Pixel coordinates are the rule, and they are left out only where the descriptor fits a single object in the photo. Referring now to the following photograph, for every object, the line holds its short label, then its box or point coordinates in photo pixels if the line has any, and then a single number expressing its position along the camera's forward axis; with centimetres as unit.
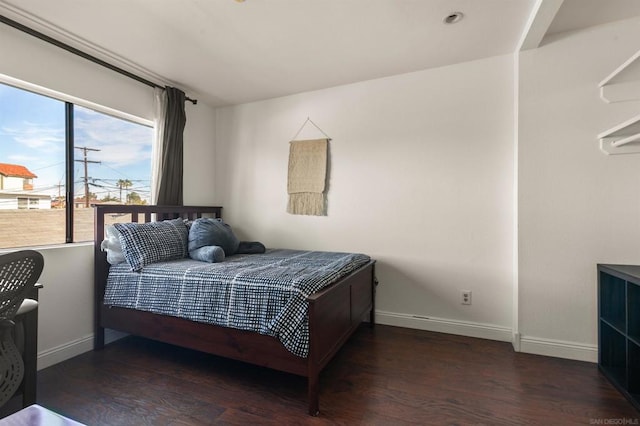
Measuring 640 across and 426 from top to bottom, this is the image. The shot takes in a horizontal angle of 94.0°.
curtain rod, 192
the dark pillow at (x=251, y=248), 288
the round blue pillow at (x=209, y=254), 236
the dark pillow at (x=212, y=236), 257
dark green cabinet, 172
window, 205
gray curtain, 294
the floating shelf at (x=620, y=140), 193
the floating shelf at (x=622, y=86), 201
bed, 164
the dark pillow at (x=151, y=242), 222
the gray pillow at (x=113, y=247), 230
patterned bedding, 167
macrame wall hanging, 312
